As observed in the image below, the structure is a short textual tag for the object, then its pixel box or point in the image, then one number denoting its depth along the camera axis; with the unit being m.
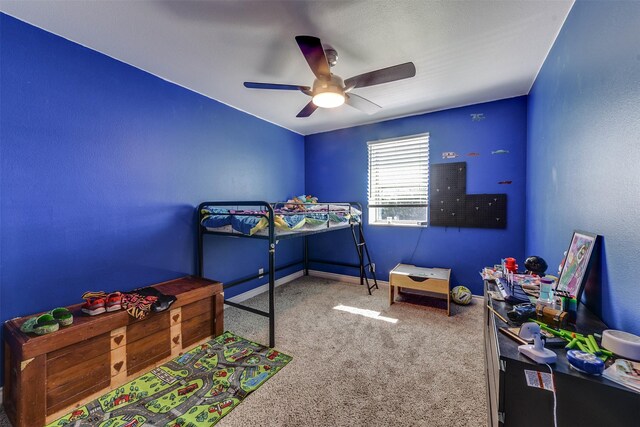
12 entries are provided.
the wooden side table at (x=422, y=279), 2.88
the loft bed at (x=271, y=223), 2.26
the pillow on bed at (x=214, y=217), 2.53
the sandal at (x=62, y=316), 1.55
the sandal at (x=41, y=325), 1.46
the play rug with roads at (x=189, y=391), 1.49
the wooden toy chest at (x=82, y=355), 1.41
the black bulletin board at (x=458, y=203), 3.06
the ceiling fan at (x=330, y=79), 1.66
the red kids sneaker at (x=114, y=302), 1.78
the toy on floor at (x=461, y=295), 3.06
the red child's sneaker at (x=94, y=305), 1.71
